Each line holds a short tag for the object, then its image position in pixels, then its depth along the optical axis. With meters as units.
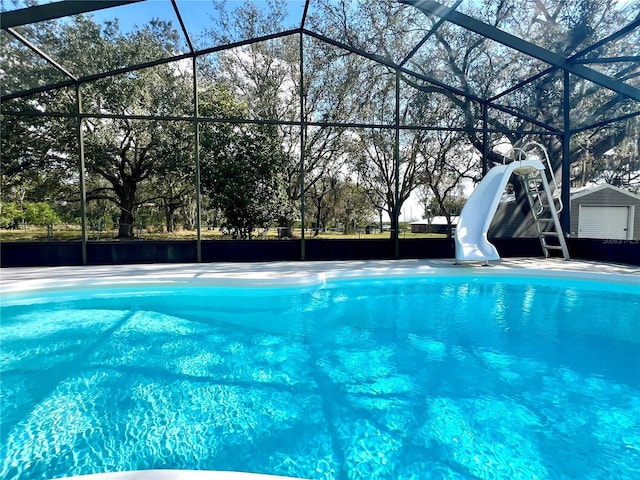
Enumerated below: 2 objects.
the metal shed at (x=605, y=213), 11.70
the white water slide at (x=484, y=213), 6.50
